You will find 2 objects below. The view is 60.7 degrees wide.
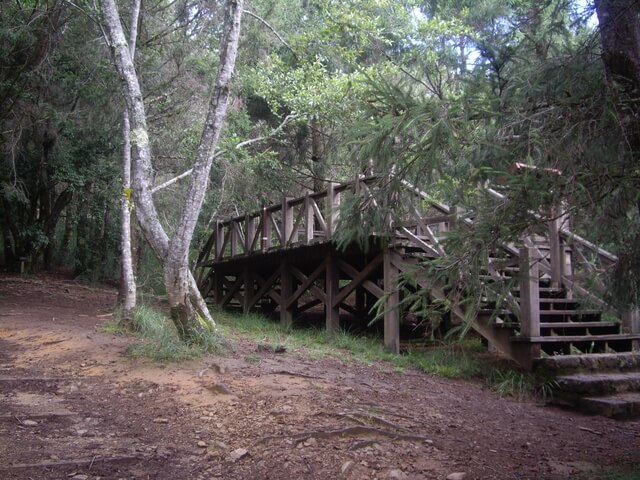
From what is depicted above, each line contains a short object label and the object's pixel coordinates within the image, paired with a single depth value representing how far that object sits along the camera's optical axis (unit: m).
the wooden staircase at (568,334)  6.77
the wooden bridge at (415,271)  5.64
